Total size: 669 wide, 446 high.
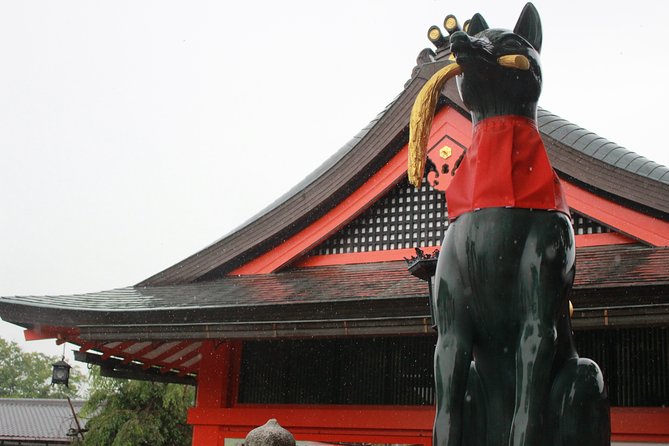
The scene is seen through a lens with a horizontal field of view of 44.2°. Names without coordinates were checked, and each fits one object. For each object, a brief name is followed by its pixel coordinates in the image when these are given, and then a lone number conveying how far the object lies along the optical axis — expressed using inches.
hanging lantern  379.1
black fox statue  112.1
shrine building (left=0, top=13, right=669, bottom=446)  238.4
